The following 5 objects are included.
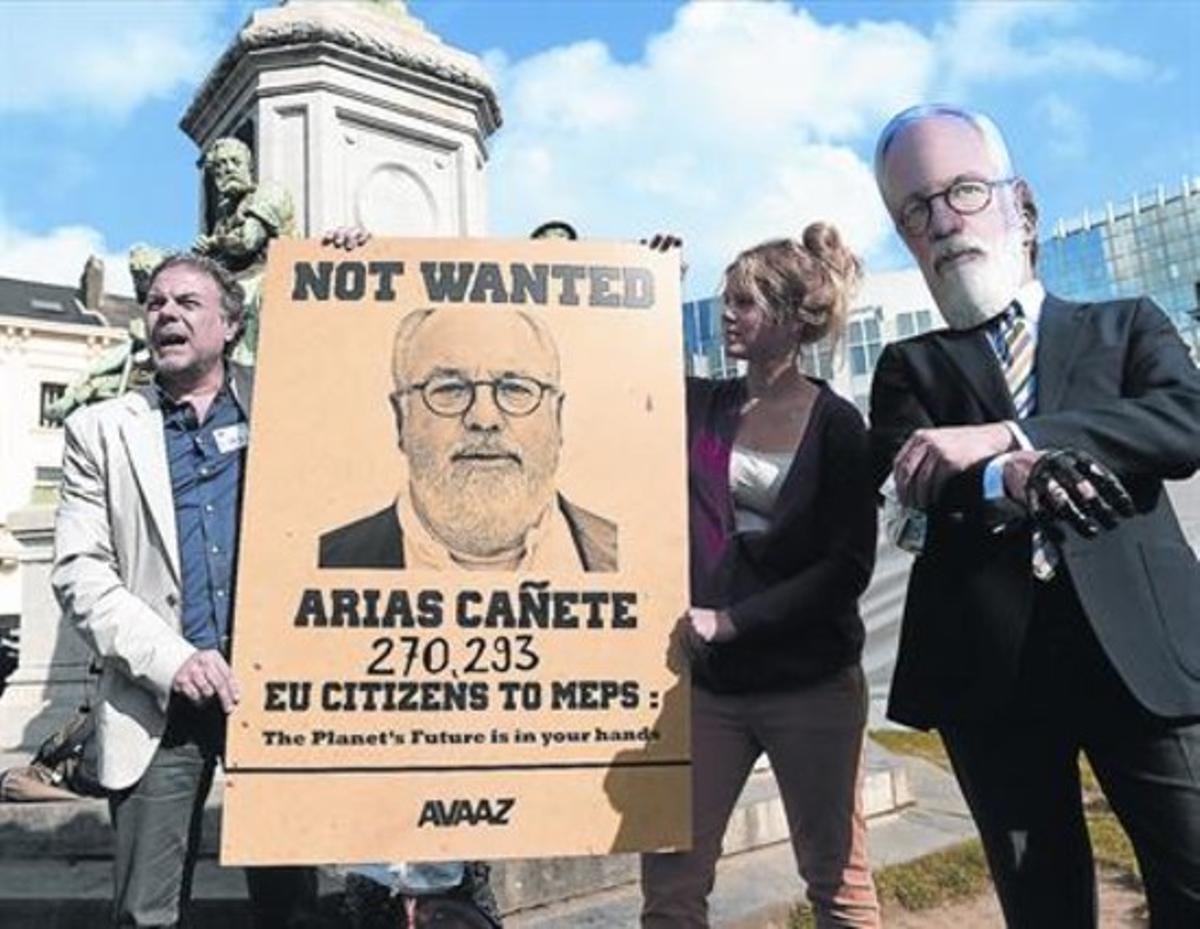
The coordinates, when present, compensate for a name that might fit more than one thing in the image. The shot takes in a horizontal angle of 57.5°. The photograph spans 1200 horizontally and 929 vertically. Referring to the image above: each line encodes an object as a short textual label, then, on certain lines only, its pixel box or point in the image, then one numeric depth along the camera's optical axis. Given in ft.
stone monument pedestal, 22.13
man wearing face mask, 5.65
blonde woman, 7.93
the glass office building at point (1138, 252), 238.07
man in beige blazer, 7.46
